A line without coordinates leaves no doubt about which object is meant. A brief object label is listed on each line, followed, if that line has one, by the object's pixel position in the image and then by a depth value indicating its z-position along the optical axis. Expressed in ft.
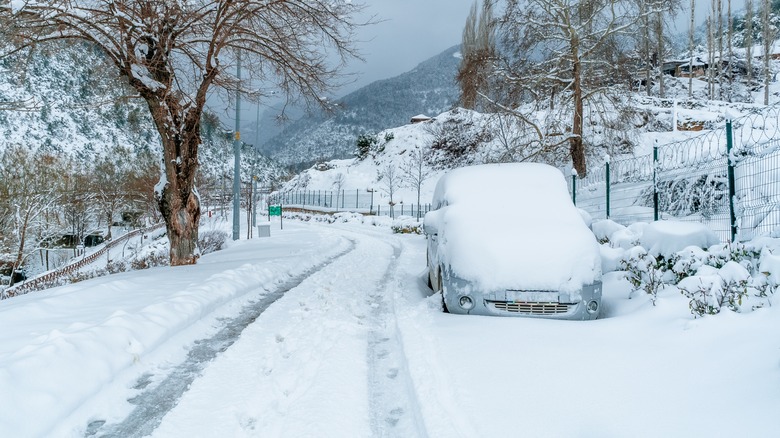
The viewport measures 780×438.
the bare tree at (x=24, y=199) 94.02
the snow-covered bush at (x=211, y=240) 61.93
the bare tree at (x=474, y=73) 53.88
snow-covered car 17.57
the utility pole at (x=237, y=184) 66.79
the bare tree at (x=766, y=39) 134.49
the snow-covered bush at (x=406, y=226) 92.01
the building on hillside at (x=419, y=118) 269.23
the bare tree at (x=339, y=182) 215.65
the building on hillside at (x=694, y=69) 184.55
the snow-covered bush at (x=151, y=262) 52.54
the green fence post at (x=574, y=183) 38.31
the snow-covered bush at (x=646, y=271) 18.47
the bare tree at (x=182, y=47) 28.91
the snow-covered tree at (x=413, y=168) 194.22
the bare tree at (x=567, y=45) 47.91
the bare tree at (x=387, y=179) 200.85
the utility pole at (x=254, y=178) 98.03
